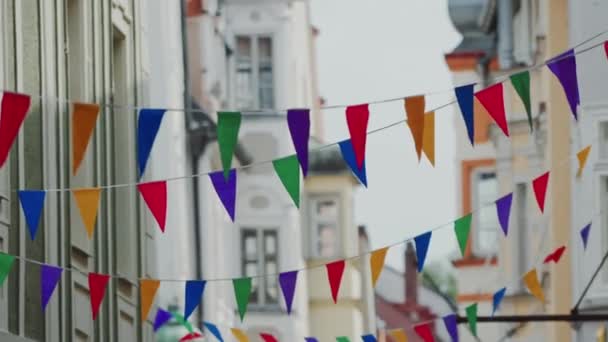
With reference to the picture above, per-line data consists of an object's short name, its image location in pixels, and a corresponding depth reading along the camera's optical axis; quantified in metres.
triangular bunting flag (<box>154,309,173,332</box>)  30.52
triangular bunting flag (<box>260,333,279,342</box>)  27.72
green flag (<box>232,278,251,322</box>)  24.89
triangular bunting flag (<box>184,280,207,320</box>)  24.84
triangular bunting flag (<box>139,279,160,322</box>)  24.62
